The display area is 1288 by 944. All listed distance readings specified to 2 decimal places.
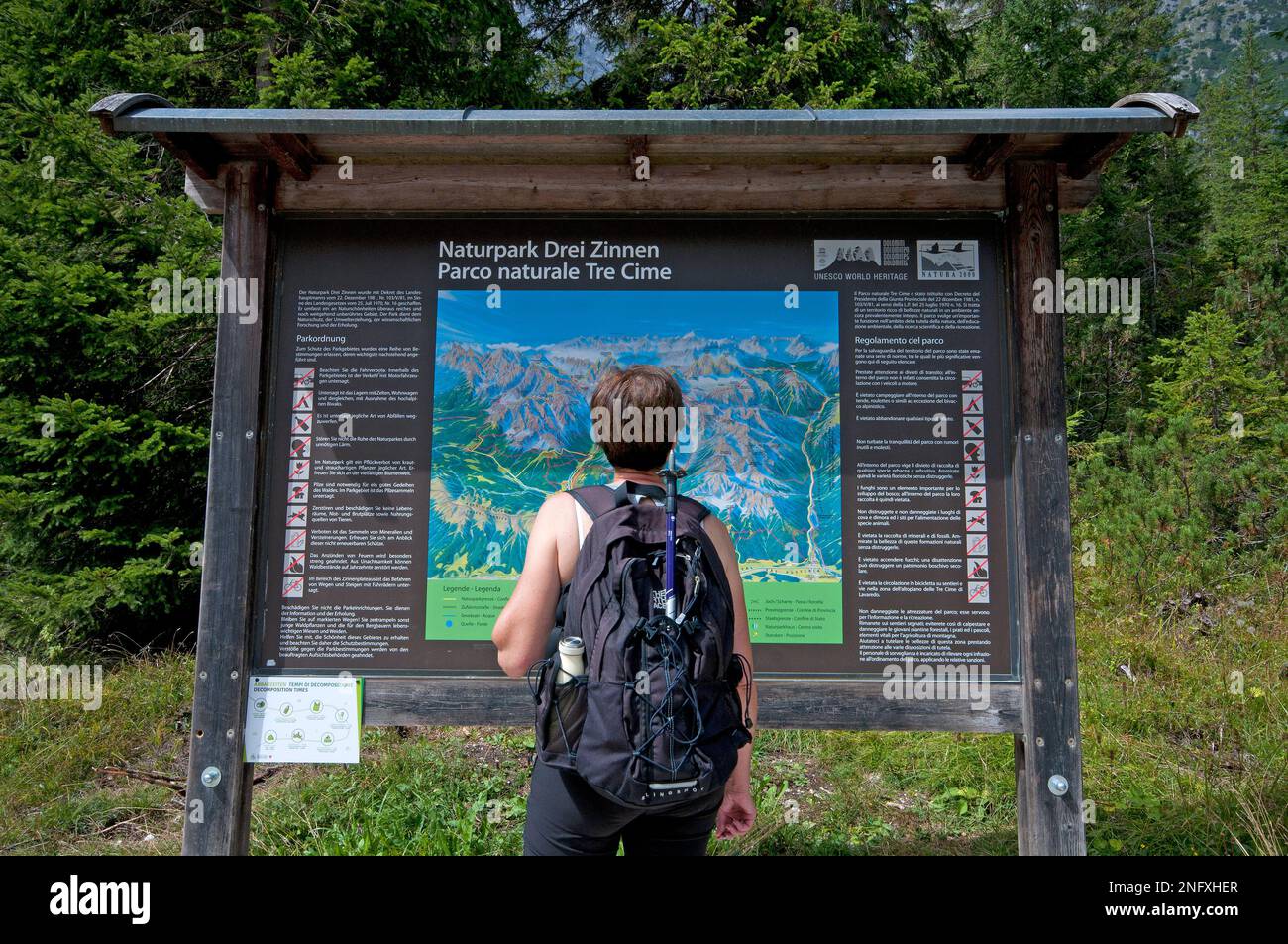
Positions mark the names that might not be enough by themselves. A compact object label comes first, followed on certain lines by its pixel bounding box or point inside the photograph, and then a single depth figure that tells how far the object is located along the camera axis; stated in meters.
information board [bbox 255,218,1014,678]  3.14
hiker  2.04
